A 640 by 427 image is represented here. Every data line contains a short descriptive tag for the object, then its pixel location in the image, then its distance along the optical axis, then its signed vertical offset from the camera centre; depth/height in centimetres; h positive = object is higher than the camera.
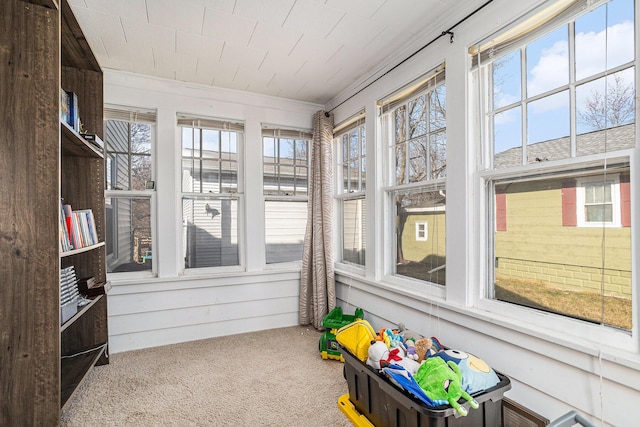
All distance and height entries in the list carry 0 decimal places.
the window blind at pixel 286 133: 338 +90
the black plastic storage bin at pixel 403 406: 127 -86
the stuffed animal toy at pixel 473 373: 138 -72
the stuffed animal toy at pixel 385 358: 152 -72
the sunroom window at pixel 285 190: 341 +27
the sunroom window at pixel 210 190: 311 +25
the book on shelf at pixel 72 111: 207 +69
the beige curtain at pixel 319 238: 323 -25
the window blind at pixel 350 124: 299 +91
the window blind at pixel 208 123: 304 +92
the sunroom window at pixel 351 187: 305 +28
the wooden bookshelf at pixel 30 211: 146 +2
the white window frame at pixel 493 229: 129 -14
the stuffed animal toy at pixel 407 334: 202 -80
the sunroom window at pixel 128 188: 285 +25
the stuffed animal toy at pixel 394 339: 179 -73
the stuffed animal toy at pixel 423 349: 171 -75
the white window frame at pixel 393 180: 216 +25
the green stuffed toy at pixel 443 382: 127 -72
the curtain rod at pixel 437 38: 181 +116
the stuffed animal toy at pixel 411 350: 168 -75
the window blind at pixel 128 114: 280 +92
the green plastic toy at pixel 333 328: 259 -97
